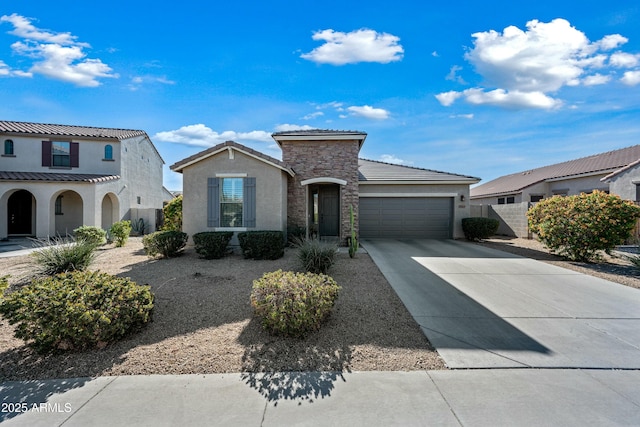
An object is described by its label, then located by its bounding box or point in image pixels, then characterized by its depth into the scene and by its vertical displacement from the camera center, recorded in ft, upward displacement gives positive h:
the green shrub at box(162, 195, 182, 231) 49.37 +0.30
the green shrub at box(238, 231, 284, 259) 31.55 -3.04
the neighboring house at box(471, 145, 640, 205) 54.13 +7.55
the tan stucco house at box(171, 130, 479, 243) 36.09 +3.34
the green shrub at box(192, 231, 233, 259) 31.86 -3.07
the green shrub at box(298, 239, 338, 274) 24.91 -3.48
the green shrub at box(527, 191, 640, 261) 30.60 -0.85
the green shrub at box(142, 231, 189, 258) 32.12 -3.01
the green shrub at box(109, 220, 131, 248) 44.27 -2.57
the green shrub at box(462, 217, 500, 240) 46.98 -1.85
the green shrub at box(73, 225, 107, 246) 41.65 -2.67
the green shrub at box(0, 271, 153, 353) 12.76 -4.28
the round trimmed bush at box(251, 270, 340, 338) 13.91 -4.23
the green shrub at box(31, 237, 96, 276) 23.41 -3.45
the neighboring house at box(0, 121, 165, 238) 51.93 +6.62
